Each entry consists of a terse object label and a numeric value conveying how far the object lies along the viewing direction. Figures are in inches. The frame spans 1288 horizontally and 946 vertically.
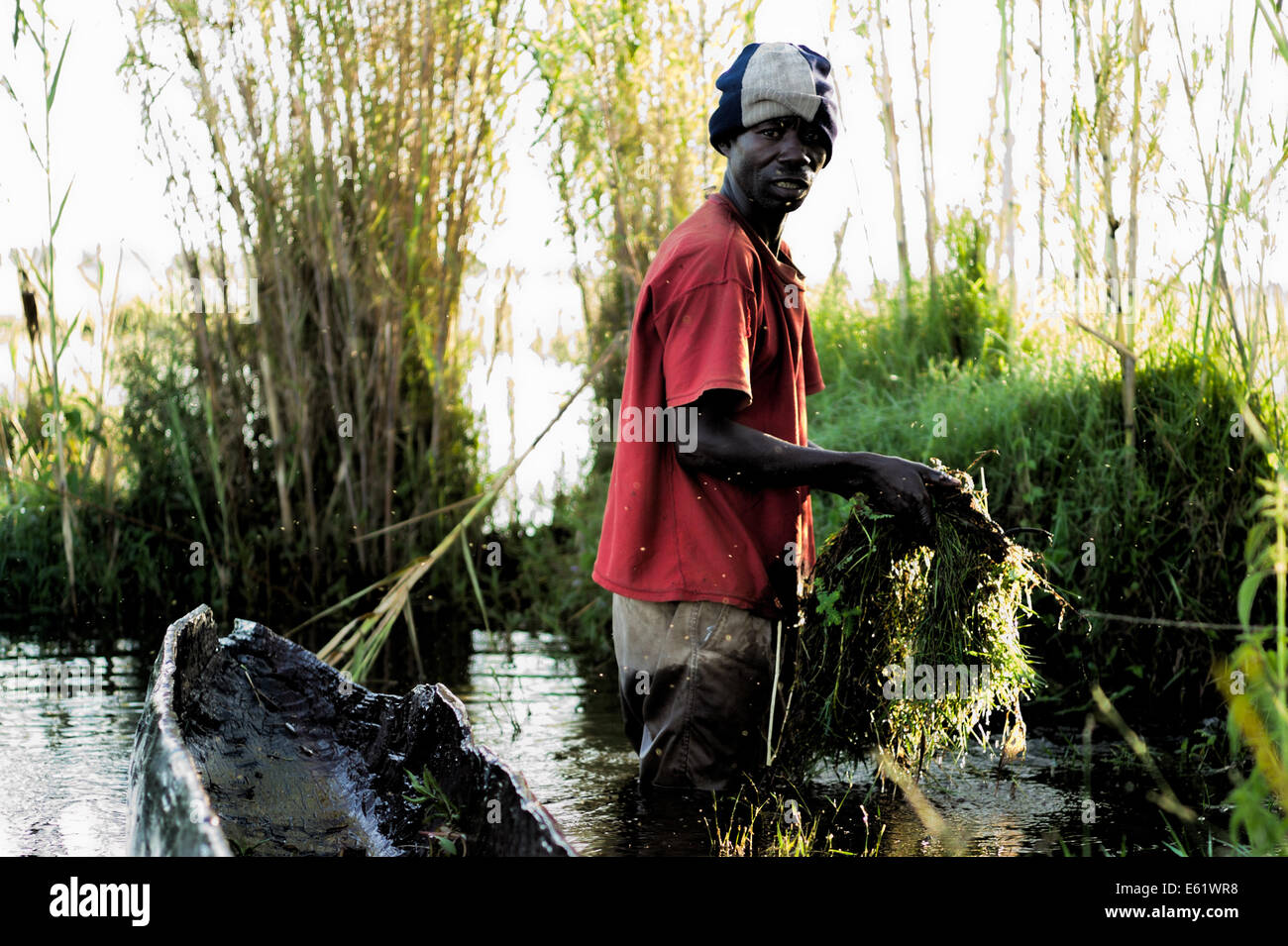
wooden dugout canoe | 95.8
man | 115.0
